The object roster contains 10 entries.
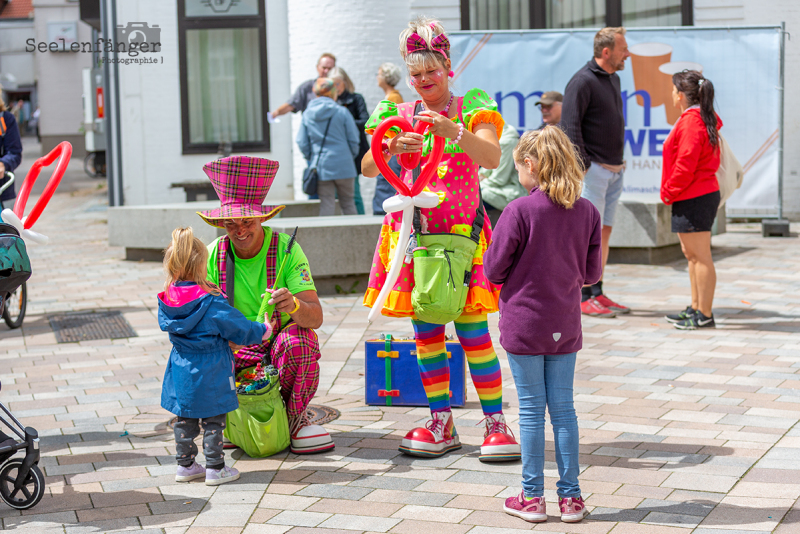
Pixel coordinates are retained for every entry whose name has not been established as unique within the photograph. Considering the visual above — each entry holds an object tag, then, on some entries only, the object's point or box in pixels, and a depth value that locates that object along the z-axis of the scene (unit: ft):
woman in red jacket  22.34
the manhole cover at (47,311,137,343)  23.97
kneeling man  14.26
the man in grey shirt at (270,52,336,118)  35.42
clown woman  13.65
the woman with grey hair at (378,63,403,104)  31.22
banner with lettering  38.01
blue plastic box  16.69
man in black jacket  23.41
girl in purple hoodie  11.60
